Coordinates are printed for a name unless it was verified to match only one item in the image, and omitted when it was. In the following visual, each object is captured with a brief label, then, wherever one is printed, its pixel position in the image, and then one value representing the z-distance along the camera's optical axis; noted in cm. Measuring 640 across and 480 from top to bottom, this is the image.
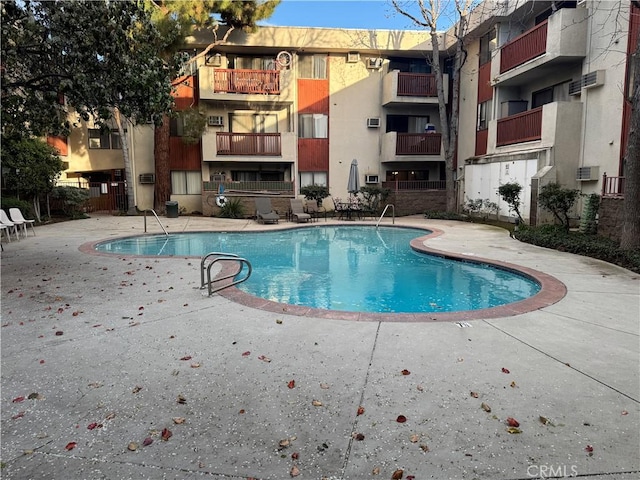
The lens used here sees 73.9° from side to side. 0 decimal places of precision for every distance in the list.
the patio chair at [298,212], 1832
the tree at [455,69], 1881
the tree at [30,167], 1625
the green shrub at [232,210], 2034
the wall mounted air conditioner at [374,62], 2248
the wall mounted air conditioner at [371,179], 2322
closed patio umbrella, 1936
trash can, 2023
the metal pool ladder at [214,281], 639
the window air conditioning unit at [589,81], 1335
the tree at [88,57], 660
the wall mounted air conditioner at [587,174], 1369
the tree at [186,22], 1805
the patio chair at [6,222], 1157
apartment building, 1806
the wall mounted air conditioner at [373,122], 2292
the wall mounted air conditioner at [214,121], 2186
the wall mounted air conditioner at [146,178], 2214
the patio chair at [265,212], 1800
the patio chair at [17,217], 1270
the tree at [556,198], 1145
